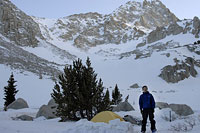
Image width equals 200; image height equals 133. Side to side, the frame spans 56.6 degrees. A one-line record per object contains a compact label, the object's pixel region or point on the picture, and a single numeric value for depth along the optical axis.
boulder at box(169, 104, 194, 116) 15.13
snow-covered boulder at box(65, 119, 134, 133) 6.67
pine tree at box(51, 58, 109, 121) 11.06
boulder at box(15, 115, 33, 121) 13.00
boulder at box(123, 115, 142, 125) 11.23
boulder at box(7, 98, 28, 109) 18.50
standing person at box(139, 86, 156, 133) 7.61
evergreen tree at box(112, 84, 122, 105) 21.17
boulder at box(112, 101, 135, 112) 16.02
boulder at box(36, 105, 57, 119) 14.65
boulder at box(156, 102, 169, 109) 17.66
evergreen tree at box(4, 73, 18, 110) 20.47
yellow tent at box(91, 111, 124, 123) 8.44
